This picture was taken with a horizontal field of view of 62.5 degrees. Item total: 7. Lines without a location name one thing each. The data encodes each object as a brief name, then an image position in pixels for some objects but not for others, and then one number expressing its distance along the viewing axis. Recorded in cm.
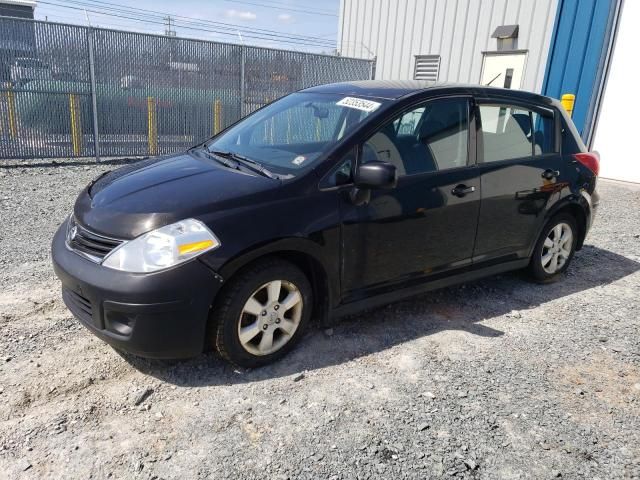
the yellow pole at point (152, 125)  999
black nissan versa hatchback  278
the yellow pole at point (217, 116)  1074
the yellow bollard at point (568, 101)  964
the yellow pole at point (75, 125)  922
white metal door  1066
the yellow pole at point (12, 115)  862
